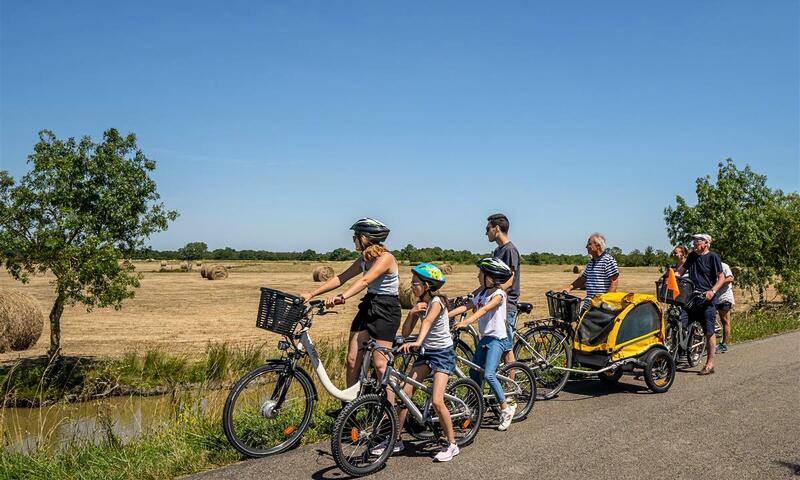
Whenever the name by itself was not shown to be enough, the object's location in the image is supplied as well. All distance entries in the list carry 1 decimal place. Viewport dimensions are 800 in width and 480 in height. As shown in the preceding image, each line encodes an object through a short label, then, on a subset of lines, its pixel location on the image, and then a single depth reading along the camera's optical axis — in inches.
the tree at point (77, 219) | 526.0
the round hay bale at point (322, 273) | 1855.1
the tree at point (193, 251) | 4445.1
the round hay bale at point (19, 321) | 692.7
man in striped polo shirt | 347.9
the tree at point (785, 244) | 760.3
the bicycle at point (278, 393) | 208.2
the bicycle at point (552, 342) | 322.7
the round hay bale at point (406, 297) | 1063.6
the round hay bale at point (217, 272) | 1958.7
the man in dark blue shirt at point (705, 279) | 378.0
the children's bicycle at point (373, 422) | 201.3
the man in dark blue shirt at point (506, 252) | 300.7
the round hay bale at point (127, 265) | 562.9
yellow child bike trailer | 321.7
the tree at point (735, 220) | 736.3
